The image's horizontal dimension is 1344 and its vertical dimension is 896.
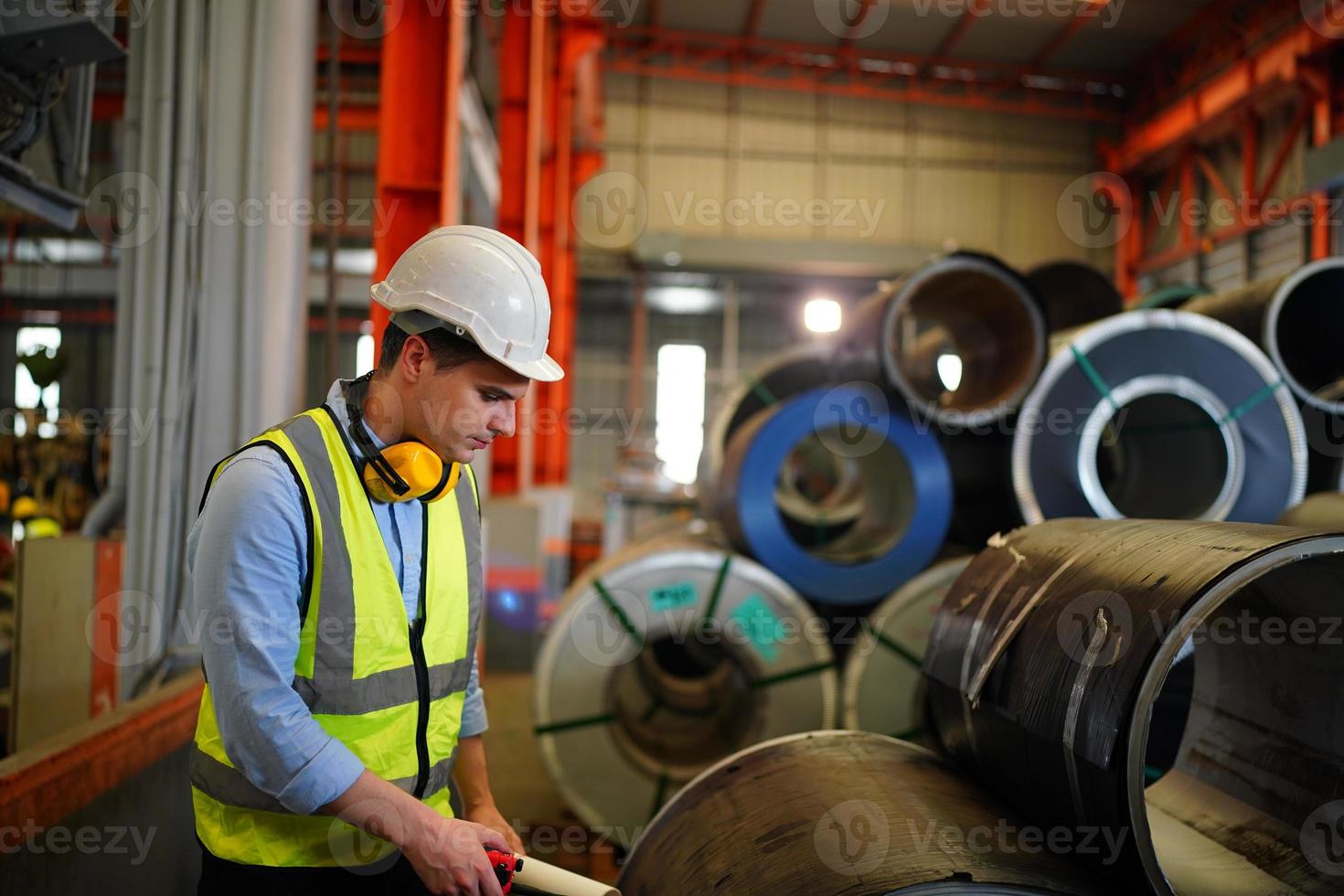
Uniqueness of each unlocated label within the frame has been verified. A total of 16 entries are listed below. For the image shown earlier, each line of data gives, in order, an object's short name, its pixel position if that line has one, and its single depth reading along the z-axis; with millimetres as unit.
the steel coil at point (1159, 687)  1709
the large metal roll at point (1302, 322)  3955
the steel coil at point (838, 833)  1736
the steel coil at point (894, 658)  4047
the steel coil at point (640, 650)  3959
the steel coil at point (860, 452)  4211
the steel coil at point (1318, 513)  3229
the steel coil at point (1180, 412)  3762
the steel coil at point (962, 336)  4074
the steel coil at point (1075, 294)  5602
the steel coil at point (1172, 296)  5324
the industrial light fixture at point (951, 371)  5315
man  1493
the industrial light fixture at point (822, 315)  17344
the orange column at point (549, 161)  7793
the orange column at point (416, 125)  4641
